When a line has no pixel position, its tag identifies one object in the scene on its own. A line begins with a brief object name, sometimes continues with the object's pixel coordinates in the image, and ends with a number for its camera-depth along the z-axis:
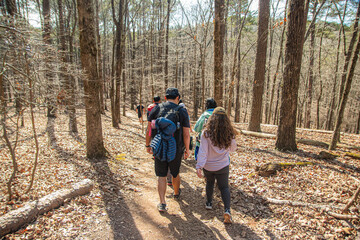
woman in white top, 3.15
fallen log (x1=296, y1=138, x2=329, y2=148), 8.06
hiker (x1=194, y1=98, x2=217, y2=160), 4.09
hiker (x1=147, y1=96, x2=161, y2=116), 5.97
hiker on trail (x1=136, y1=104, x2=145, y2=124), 10.31
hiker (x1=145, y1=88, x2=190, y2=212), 3.31
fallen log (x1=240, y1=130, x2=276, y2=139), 9.28
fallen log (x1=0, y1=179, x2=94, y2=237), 2.72
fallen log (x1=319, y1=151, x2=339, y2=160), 6.09
